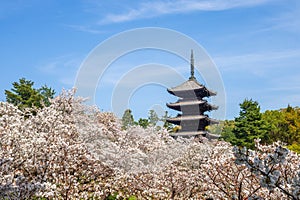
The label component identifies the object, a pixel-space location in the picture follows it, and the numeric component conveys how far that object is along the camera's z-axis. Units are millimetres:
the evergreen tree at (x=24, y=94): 36000
